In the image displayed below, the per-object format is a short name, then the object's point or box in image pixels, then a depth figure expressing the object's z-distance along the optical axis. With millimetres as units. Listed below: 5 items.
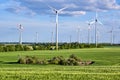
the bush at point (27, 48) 127125
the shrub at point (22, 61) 58775
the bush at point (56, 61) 57606
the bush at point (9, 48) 120000
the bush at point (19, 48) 124531
